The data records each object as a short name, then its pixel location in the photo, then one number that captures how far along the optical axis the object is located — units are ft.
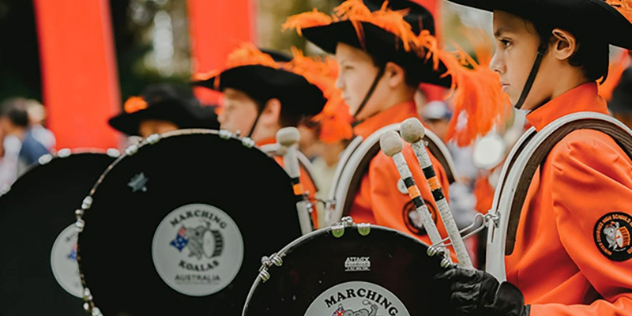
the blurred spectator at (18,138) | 24.41
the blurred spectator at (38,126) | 25.46
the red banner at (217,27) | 22.44
